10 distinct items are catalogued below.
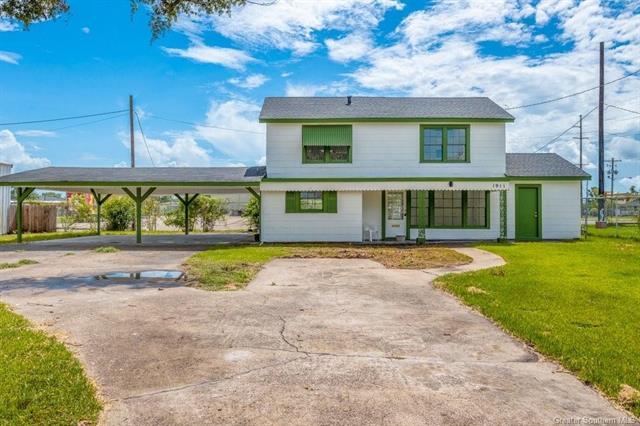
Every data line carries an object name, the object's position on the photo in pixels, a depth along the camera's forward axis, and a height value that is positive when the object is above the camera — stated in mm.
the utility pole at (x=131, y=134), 27891 +4830
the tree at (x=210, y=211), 28203 -332
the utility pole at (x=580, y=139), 39088 +6502
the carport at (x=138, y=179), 17141 +1128
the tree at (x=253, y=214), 24828 -465
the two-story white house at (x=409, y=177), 18000 +1215
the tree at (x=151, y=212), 29572 -423
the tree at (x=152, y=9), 11906 +5749
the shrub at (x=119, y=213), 29028 -488
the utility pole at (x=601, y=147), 25047 +3635
